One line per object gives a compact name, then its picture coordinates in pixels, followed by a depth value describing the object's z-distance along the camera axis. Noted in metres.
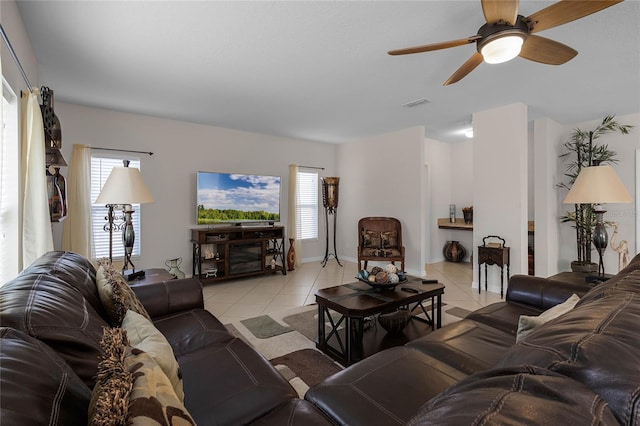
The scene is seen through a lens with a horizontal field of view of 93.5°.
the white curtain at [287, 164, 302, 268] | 5.81
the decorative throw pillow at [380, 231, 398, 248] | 5.26
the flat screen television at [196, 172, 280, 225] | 4.84
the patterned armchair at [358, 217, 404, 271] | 5.00
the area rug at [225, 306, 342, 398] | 2.10
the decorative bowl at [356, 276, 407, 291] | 2.51
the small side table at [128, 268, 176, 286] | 2.42
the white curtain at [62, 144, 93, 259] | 3.76
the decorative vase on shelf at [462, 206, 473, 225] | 6.11
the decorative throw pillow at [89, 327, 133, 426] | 0.51
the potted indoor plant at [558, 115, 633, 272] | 4.26
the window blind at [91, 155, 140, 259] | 4.06
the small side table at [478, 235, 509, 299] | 3.87
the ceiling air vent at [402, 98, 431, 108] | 3.78
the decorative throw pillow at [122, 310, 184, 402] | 0.86
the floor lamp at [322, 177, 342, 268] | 6.23
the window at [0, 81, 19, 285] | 1.89
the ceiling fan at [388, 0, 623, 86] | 1.58
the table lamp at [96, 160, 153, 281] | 2.46
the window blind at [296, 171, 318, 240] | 6.16
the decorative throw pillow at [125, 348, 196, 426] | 0.54
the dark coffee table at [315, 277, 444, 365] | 2.21
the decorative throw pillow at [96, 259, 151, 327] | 1.36
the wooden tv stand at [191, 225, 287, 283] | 4.62
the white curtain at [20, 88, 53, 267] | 1.90
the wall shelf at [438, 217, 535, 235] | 5.77
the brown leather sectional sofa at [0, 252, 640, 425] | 0.48
